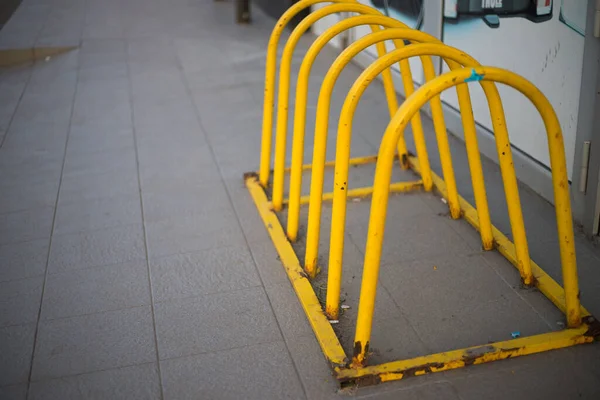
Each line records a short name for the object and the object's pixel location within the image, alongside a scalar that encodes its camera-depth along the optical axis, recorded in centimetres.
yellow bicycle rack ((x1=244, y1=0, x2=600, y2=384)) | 281
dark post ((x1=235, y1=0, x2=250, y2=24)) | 973
